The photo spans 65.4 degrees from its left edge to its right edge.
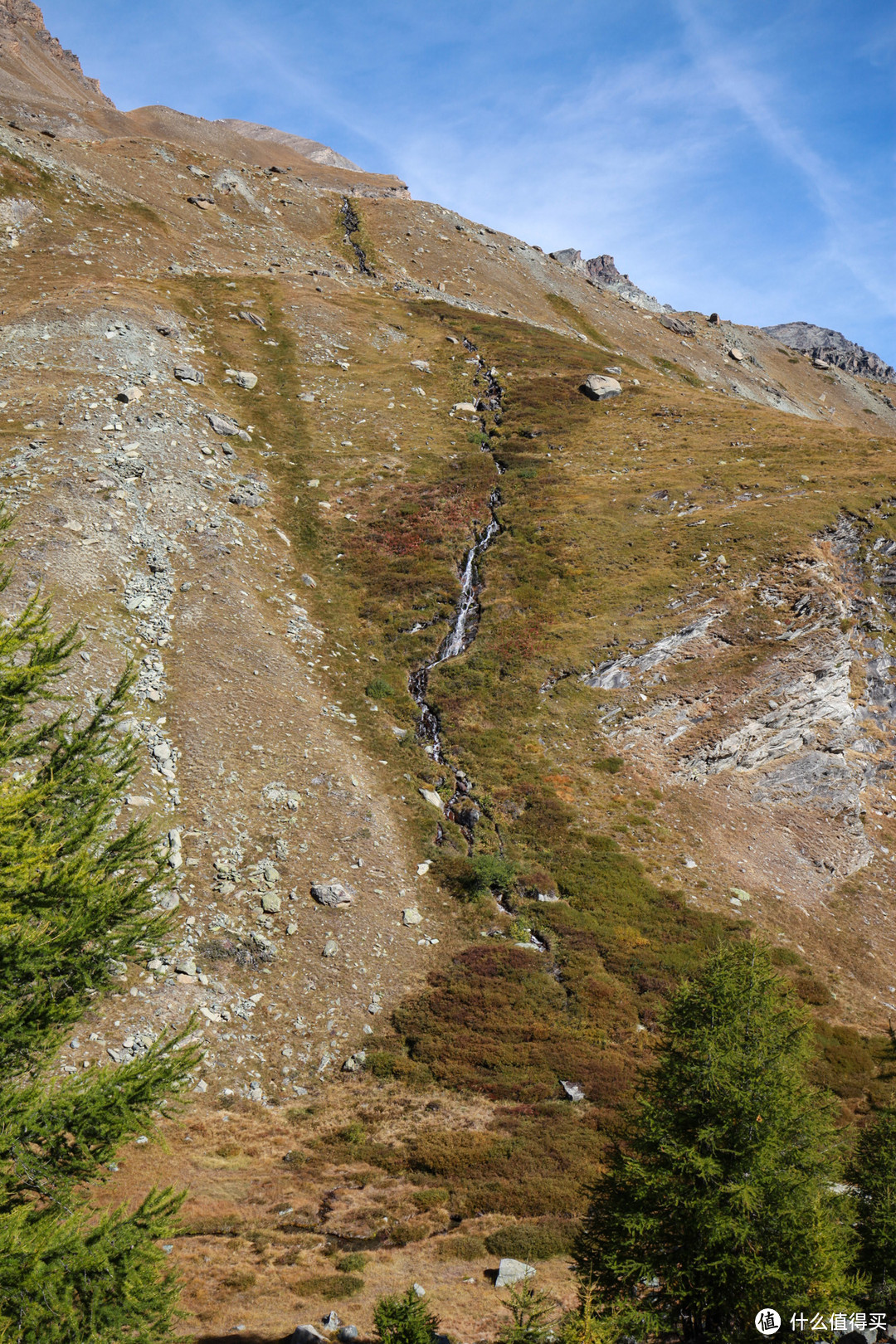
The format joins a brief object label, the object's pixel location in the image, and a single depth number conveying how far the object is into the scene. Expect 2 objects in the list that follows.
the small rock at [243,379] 58.16
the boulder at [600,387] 71.44
